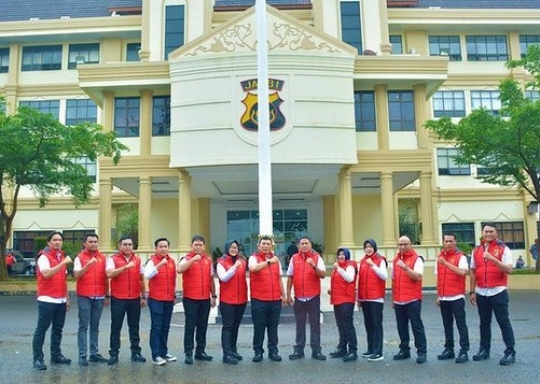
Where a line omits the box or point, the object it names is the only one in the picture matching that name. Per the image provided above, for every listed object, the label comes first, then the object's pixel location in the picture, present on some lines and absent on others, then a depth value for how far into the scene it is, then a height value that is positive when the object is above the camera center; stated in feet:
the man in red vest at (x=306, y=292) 26.48 -1.82
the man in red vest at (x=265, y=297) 26.14 -1.96
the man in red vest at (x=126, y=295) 25.66 -1.69
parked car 99.45 -1.05
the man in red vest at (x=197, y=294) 25.99 -1.76
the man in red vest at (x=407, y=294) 25.77 -1.97
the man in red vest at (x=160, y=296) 25.49 -1.78
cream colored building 68.69 +19.37
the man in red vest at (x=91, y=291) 25.41 -1.47
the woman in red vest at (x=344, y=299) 26.30 -2.17
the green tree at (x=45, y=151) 62.28 +12.25
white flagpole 46.70 +9.64
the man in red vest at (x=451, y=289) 25.79 -1.77
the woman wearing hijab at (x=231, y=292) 25.99 -1.71
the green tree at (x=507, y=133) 62.34 +13.11
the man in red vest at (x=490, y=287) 24.95 -1.71
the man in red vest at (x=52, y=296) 24.68 -1.64
